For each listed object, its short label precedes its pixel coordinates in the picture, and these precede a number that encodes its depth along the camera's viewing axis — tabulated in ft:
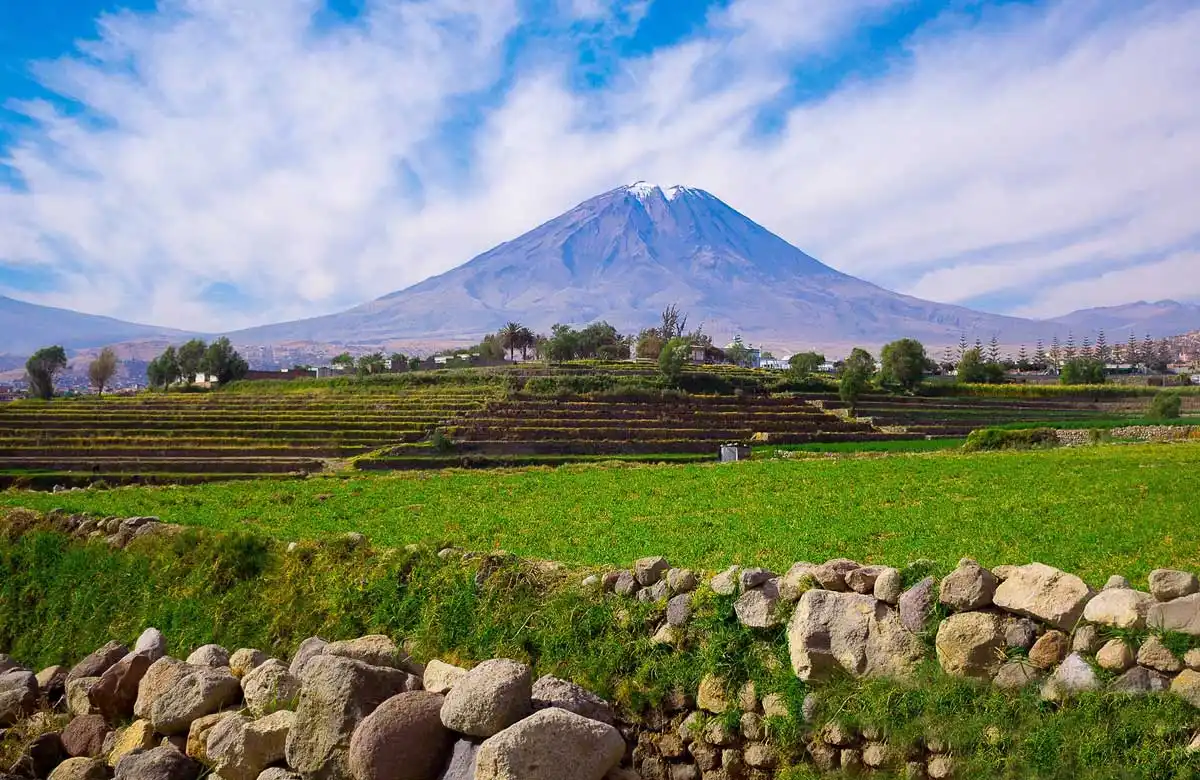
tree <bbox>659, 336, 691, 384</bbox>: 238.52
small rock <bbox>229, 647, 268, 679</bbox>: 26.50
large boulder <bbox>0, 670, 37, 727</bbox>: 27.76
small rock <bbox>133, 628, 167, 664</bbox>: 28.40
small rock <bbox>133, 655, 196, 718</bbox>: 25.18
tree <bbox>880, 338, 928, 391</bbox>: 270.46
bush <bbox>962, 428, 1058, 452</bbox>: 118.01
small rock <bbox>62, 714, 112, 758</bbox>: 25.12
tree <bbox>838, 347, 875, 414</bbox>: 218.38
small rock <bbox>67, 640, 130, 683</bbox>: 29.30
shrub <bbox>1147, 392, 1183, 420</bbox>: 185.37
